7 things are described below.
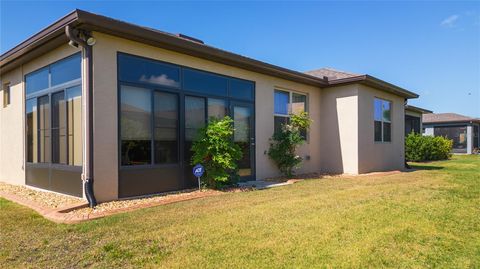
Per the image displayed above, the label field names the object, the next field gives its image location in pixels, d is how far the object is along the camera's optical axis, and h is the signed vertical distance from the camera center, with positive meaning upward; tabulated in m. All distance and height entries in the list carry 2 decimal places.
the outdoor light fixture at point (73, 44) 6.06 +1.76
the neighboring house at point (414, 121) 21.38 +0.77
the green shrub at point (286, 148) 10.22 -0.51
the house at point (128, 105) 6.34 +0.73
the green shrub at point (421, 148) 19.48 -1.00
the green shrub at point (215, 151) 7.63 -0.45
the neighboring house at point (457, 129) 28.47 +0.22
